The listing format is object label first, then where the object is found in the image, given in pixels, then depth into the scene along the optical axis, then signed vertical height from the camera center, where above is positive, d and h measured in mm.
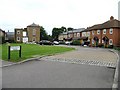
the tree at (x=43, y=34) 49318 +4223
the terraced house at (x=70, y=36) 39783 +2886
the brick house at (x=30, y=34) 39612 +3309
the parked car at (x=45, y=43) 28749 -361
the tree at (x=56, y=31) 58519 +6562
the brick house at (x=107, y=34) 26389 +2468
